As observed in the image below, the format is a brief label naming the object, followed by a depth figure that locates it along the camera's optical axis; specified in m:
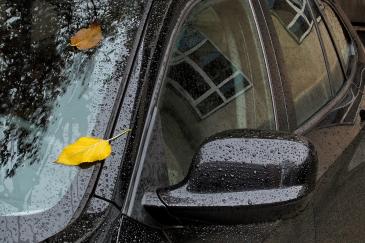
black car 2.00
